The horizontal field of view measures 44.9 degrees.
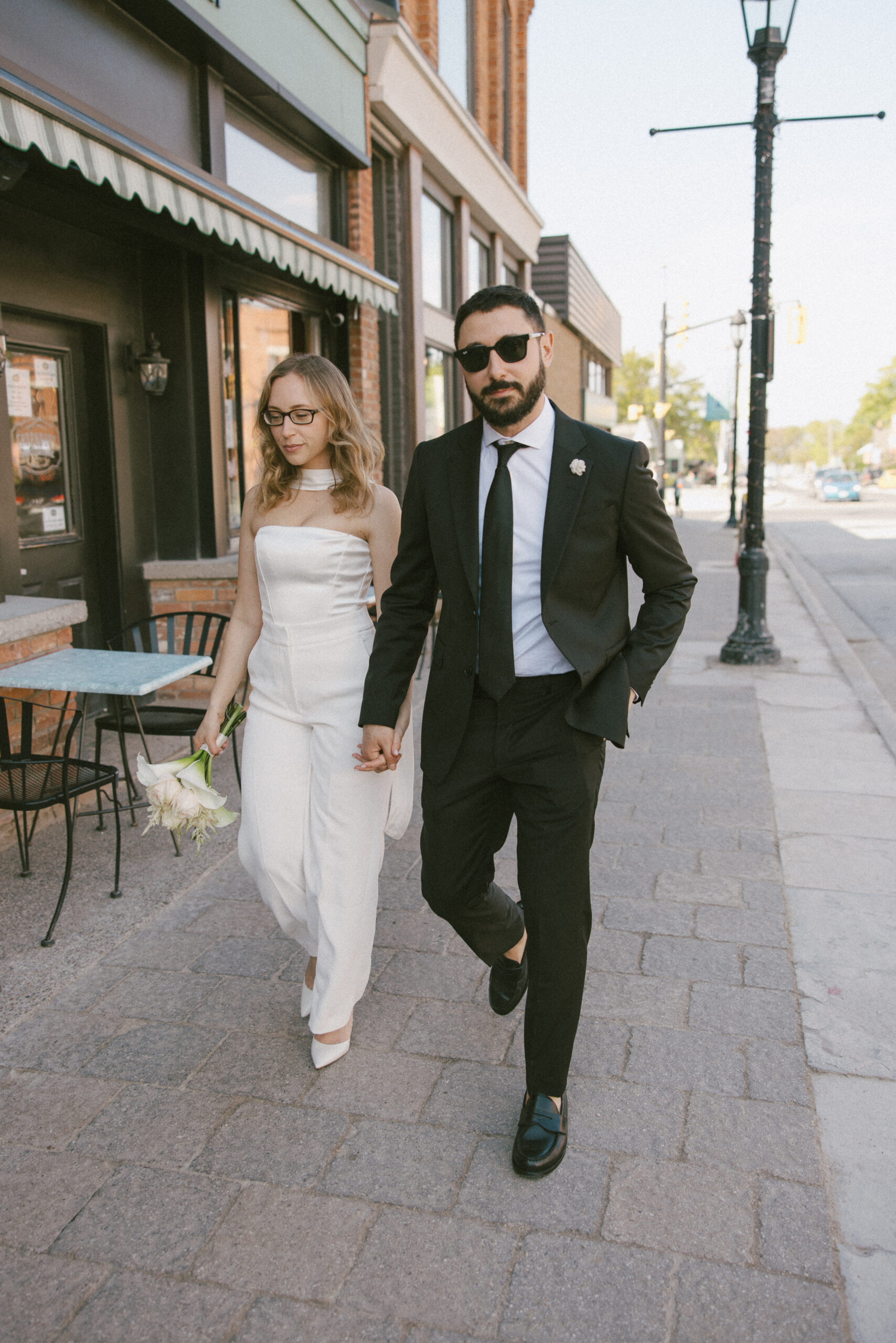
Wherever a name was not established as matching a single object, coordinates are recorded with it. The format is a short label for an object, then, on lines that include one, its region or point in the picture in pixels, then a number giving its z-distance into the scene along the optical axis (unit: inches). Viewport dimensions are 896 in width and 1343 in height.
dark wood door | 260.7
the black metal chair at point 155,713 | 201.6
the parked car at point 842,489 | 2146.9
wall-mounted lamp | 289.3
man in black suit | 104.2
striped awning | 180.5
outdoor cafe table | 170.4
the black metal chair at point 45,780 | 162.7
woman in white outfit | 124.6
